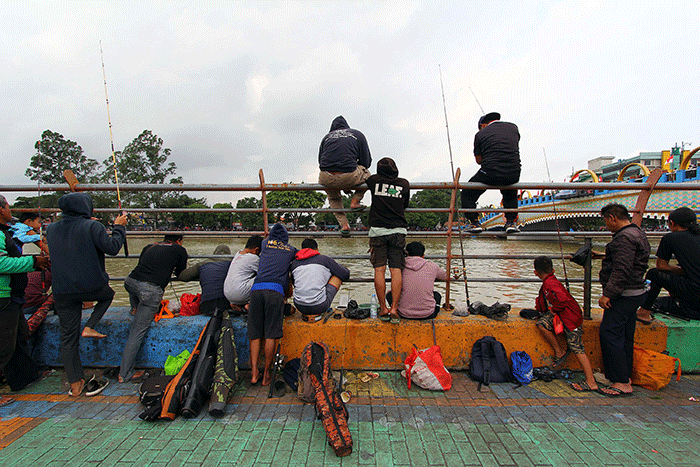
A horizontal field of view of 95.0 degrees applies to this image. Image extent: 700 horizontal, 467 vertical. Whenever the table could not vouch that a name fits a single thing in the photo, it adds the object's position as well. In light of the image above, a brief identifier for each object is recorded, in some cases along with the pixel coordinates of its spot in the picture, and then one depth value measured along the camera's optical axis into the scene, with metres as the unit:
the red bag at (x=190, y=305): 4.17
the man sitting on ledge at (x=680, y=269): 3.65
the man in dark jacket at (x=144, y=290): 3.68
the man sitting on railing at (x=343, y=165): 4.16
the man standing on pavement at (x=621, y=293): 3.38
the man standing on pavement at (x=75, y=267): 3.38
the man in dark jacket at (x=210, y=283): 3.98
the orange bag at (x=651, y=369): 3.42
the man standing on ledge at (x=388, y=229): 3.89
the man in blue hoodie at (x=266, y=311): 3.49
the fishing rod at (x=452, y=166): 4.06
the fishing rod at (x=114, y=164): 4.00
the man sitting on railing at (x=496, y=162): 4.25
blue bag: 3.56
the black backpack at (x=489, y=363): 3.59
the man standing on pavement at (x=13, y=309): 3.28
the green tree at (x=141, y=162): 64.06
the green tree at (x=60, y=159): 58.42
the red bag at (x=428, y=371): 3.39
